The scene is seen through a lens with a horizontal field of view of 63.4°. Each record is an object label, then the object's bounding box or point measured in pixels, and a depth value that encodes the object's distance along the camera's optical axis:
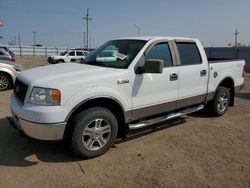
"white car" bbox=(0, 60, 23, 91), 7.15
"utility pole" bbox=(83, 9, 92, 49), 37.94
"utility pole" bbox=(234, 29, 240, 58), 16.83
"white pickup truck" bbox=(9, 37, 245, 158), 2.73
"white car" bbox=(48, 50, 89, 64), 20.10
